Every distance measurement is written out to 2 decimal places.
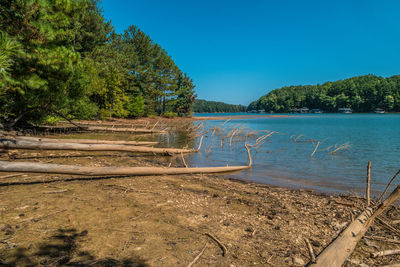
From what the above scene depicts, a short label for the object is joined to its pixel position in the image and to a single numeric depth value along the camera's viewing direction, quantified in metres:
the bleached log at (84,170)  4.97
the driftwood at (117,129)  17.59
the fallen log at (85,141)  8.85
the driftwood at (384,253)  2.97
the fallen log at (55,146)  7.53
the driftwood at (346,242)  2.72
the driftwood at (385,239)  3.25
